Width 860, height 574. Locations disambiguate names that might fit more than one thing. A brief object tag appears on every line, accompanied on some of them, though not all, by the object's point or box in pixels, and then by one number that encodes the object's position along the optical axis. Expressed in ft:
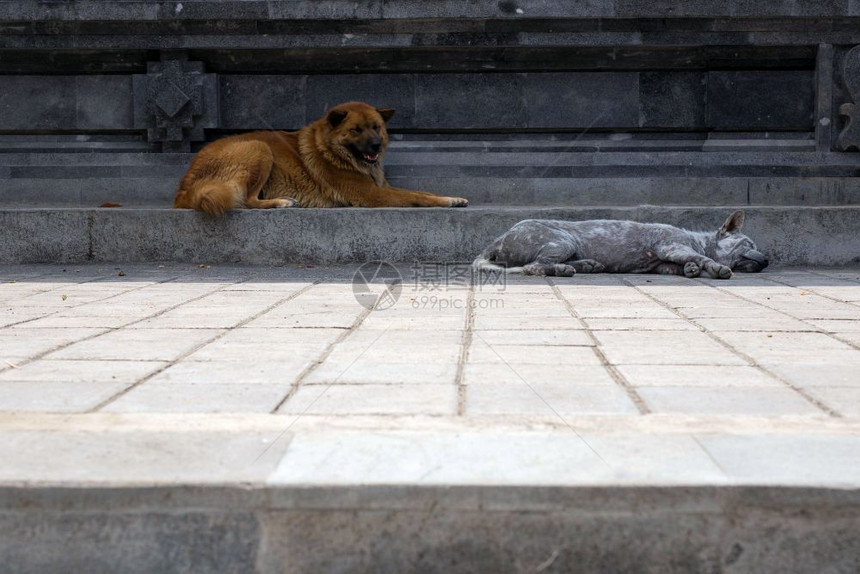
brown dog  27.35
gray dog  23.63
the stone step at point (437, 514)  7.25
